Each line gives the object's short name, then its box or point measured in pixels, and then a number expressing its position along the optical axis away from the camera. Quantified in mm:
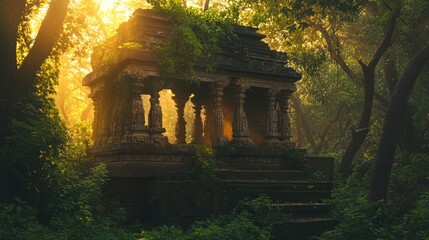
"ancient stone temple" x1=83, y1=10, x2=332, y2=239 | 11648
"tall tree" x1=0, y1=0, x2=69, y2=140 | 8969
